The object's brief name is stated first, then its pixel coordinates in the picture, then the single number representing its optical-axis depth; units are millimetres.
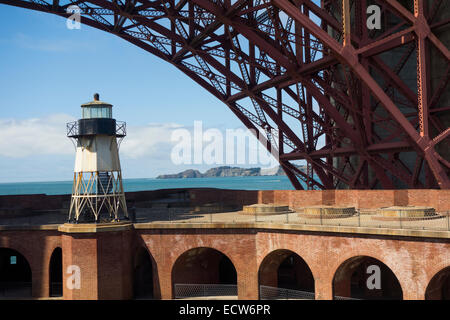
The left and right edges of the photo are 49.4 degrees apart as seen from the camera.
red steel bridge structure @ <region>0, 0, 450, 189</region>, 26375
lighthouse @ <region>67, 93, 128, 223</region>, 27781
